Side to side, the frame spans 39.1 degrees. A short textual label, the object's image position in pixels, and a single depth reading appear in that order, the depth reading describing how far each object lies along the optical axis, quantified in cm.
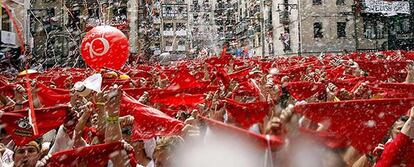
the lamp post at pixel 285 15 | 4625
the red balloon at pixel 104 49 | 1042
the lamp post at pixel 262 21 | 5594
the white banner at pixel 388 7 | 4222
